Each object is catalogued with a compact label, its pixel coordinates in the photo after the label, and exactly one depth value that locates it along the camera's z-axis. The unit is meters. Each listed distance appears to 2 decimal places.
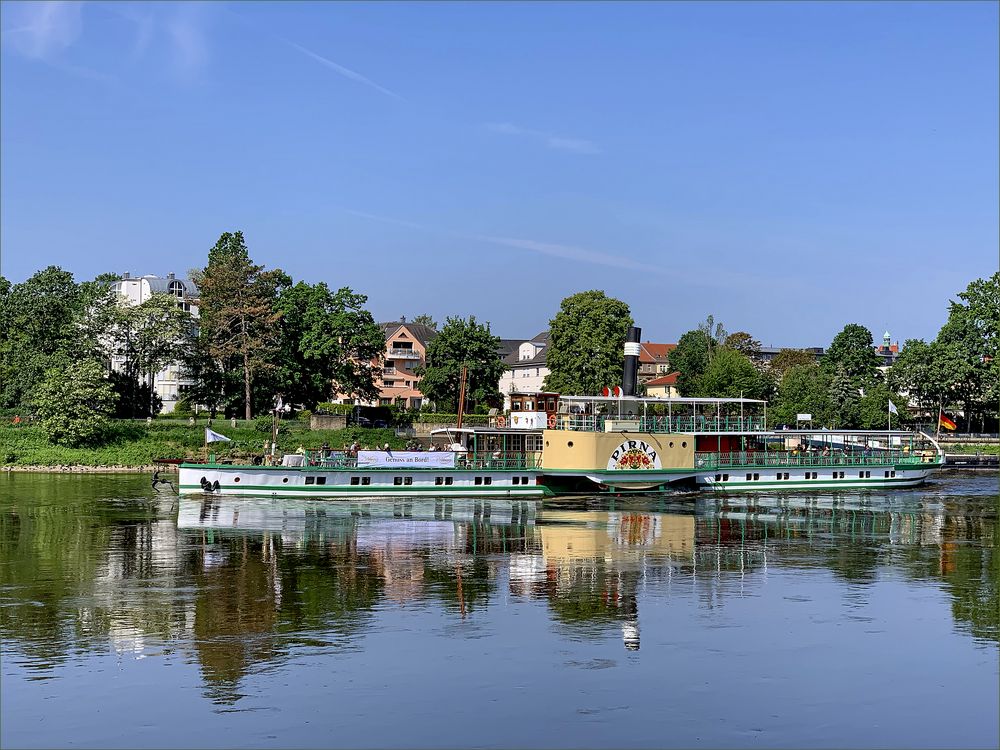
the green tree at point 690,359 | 155.25
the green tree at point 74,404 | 85.50
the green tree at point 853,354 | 132.62
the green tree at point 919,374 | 118.88
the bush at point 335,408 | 107.81
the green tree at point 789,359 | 181.74
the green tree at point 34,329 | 94.75
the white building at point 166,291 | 129.50
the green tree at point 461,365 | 116.50
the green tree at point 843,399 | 122.88
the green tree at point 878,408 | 119.25
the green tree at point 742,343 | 185.50
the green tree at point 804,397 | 125.00
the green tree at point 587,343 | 115.31
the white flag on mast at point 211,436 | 60.57
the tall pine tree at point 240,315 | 95.44
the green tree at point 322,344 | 100.75
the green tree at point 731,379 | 128.12
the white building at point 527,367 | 174.50
